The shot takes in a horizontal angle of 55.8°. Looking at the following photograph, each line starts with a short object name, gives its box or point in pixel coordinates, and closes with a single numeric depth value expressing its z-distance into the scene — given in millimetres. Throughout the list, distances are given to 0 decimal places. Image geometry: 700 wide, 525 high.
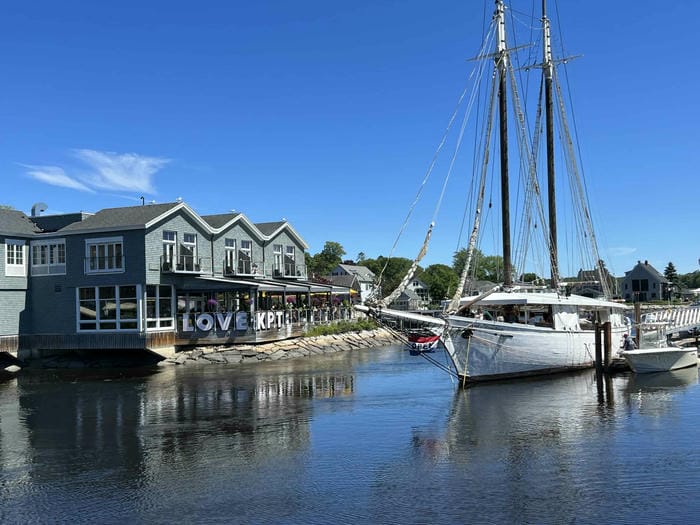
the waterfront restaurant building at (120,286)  40125
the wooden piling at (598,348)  31359
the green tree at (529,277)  111819
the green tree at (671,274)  132500
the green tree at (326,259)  118188
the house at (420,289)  122250
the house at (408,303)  104188
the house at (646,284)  118812
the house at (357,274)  108875
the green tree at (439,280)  118119
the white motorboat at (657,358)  31047
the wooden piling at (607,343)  31639
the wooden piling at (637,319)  34656
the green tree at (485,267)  133750
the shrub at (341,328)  49406
